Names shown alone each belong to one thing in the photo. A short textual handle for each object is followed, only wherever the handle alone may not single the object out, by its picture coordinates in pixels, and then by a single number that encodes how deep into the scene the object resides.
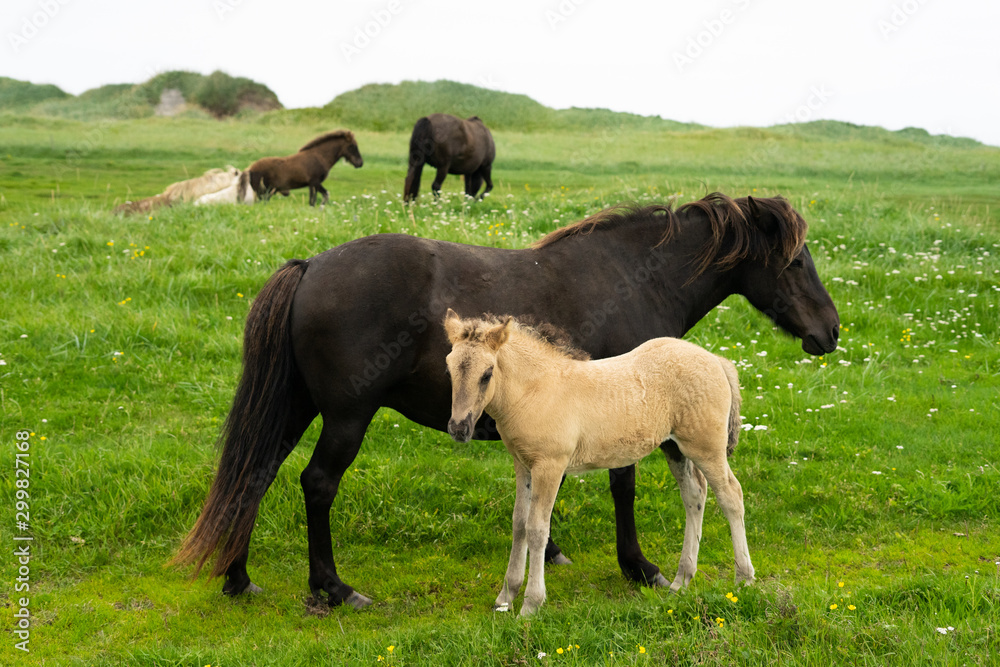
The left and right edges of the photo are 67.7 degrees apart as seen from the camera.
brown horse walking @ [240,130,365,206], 17.23
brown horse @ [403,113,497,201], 15.79
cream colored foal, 3.83
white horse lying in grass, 15.00
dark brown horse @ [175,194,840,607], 4.41
